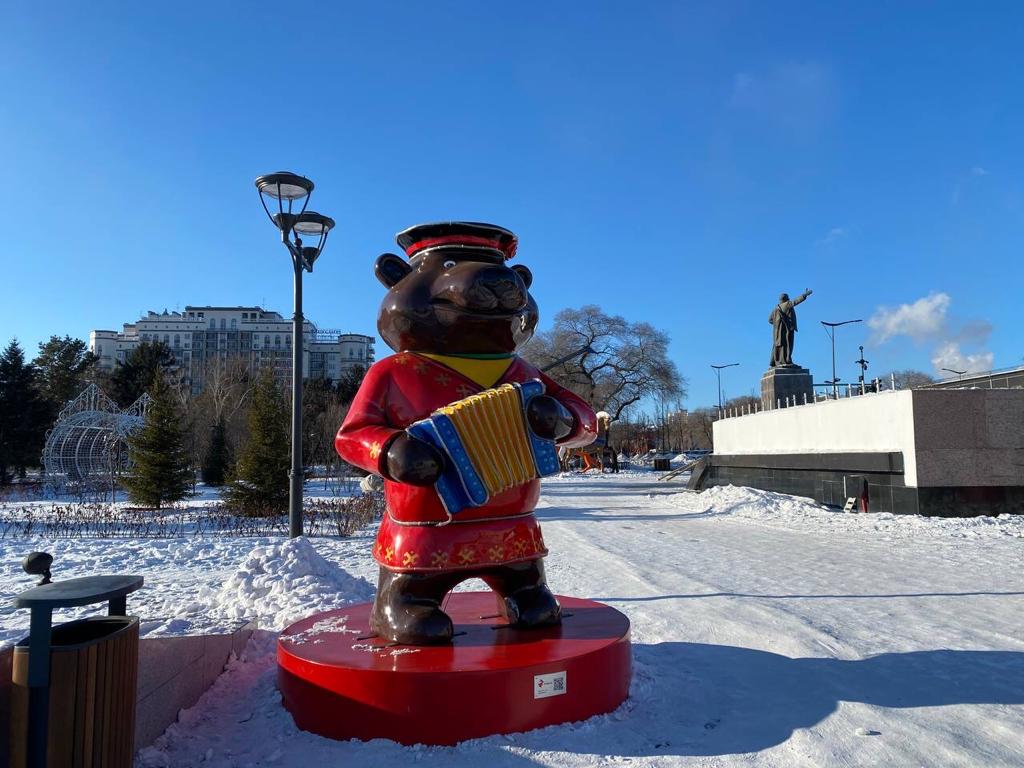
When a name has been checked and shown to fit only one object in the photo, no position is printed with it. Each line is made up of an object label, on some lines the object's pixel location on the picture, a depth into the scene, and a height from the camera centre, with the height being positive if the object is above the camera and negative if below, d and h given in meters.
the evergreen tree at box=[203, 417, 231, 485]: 30.17 -0.62
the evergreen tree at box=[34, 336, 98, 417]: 44.78 +4.96
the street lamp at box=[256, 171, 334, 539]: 9.16 +2.75
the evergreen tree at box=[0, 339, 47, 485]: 34.44 +1.37
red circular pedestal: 3.39 -1.20
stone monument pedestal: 23.70 +1.88
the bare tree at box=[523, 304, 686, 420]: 43.72 +4.88
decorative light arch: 25.77 +0.08
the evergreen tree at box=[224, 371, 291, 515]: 16.55 -0.60
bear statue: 3.86 +0.15
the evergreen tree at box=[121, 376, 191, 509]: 19.16 -0.41
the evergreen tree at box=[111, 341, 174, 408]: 43.12 +4.13
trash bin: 2.43 -0.87
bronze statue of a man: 24.08 +3.80
